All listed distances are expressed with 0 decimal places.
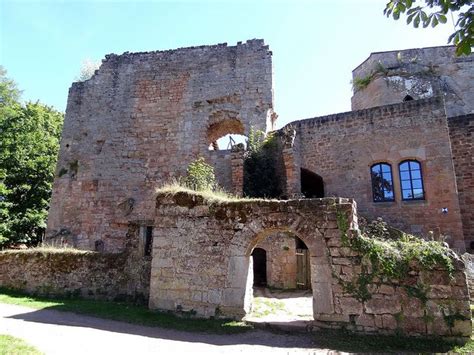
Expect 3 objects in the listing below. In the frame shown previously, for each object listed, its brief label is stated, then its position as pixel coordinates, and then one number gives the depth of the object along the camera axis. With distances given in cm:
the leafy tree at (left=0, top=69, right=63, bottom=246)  1620
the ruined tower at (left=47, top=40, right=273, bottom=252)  1462
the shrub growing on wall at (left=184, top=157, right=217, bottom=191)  954
